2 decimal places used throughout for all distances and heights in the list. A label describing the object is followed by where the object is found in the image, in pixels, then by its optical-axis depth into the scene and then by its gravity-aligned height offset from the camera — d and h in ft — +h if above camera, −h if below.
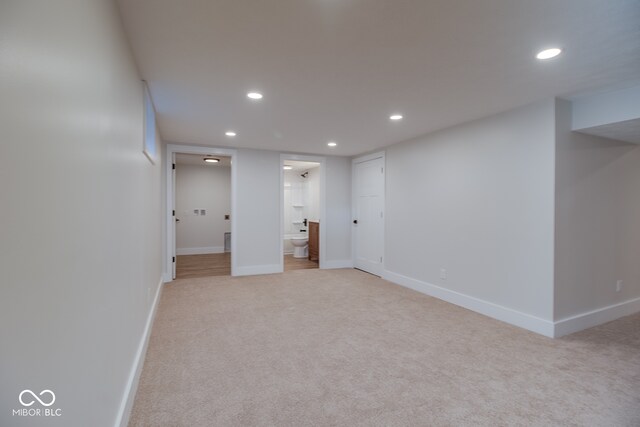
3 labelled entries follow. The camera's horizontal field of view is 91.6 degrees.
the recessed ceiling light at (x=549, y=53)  7.01 +3.69
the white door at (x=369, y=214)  18.58 -0.09
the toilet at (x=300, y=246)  25.33 -2.83
